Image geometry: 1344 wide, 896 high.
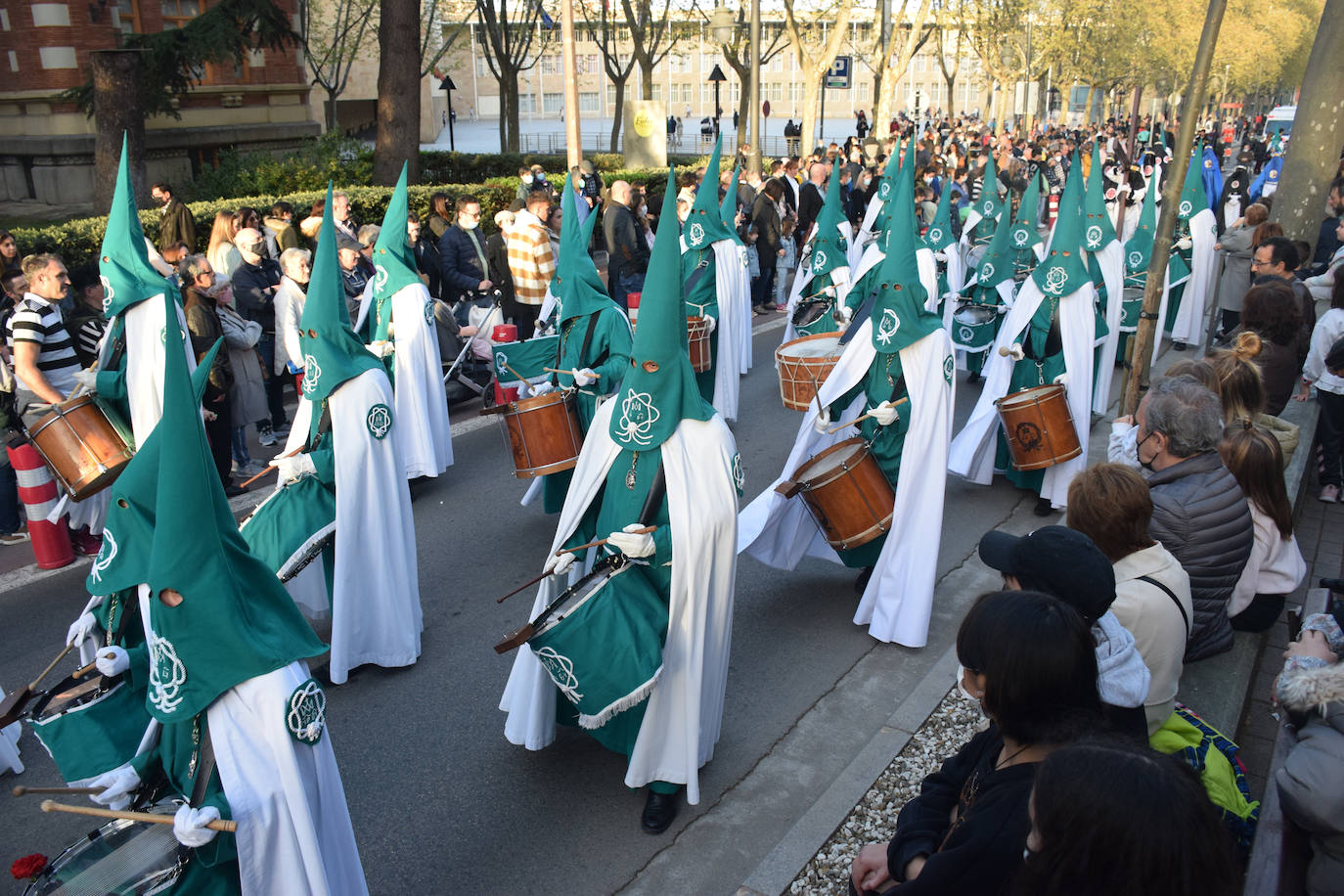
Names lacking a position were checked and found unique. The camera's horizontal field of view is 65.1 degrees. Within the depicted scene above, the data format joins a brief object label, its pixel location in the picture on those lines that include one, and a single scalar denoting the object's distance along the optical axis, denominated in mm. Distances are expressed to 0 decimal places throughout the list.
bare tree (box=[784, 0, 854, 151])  26550
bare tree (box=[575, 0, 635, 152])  35219
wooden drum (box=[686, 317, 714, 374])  9195
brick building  22938
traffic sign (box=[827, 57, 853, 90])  29531
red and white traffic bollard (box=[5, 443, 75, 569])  7121
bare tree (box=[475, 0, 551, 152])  29500
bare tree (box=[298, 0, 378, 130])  34500
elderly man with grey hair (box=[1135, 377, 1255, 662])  4254
